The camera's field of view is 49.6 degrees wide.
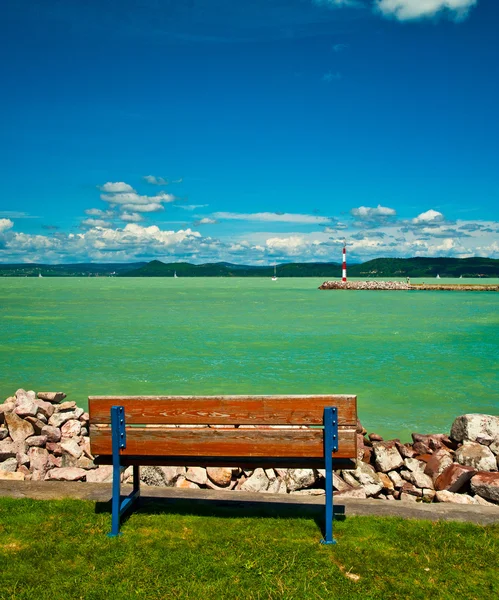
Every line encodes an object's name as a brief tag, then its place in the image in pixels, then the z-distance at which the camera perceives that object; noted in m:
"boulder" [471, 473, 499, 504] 7.73
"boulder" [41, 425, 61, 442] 11.41
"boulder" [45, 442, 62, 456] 10.64
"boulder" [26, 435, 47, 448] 10.86
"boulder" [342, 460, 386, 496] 8.39
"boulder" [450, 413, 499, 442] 11.30
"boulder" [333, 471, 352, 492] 8.05
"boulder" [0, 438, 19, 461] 9.53
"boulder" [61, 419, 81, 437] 12.30
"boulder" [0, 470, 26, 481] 8.05
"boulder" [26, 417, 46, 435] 11.70
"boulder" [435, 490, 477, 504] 7.56
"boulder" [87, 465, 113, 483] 7.92
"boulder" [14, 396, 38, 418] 12.34
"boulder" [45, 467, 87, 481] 8.27
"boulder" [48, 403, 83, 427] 12.84
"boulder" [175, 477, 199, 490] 7.92
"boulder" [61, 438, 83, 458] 10.29
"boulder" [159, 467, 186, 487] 7.95
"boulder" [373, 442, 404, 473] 9.97
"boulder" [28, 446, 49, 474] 9.47
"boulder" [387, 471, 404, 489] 9.37
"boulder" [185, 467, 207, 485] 8.08
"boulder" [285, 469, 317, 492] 8.25
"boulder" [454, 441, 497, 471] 9.56
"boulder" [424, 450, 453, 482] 9.29
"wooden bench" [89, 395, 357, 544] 5.04
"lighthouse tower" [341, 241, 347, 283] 138.23
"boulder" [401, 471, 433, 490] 9.06
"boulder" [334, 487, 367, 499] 7.80
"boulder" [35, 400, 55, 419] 13.29
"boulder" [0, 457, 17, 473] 9.16
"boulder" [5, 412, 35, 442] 11.20
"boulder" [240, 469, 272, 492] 8.02
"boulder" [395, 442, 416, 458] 10.93
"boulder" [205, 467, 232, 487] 8.18
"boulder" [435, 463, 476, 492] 8.16
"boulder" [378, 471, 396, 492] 9.20
